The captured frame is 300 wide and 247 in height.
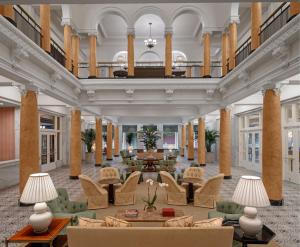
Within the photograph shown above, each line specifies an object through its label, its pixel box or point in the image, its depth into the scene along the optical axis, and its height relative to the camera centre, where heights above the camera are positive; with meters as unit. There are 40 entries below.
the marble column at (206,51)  12.56 +3.95
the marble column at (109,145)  21.19 -0.92
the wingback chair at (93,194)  7.31 -1.71
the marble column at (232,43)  10.64 +3.71
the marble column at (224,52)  12.00 +3.78
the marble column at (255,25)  8.34 +3.45
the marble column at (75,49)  12.25 +4.11
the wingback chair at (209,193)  7.49 -1.73
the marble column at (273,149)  7.63 -0.48
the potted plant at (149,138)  16.33 -0.29
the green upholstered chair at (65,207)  5.11 -1.52
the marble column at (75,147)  12.35 -0.63
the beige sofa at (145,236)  3.52 -1.37
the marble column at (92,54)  12.69 +3.84
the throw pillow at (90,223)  3.74 -1.27
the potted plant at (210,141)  19.62 -0.60
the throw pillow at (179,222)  3.72 -1.26
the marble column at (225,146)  12.11 -0.60
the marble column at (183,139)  25.71 -0.57
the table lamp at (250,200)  3.71 -0.94
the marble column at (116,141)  24.95 -0.73
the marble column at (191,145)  20.53 -0.92
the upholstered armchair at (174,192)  7.88 -1.79
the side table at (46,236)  3.77 -1.50
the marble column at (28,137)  7.77 -0.10
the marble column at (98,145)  17.22 -0.79
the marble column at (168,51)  12.21 +3.86
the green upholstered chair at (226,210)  5.08 -1.57
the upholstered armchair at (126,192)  7.87 -1.77
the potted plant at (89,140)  20.27 -0.50
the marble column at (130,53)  12.21 +3.75
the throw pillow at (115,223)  3.71 -1.26
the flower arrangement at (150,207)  5.68 -1.59
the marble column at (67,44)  10.94 +3.77
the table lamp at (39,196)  3.81 -0.91
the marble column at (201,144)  16.92 -0.73
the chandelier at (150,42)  16.45 +5.70
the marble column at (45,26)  8.66 +3.57
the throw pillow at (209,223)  3.72 -1.28
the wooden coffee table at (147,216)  5.14 -1.67
